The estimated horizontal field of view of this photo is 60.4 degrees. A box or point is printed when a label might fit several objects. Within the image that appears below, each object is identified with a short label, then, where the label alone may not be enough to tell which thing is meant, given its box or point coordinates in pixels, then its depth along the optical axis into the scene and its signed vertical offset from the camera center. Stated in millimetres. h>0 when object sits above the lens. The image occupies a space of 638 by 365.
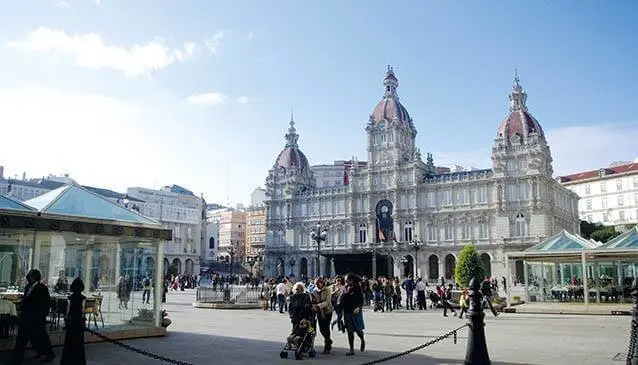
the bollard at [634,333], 7610 -901
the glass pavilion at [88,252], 11742 +462
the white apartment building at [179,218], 80062 +7910
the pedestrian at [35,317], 9203 -780
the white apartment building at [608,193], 75062 +10726
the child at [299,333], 9977 -1134
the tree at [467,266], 37344 +245
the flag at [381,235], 65581 +4159
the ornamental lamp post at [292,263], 72938 +972
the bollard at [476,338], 7738 -961
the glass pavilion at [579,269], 22656 +12
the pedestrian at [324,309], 10812 -763
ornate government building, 56219 +7564
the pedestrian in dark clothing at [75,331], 8180 -890
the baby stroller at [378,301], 23203 -1308
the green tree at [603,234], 65938 +4178
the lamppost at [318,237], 36569 +2231
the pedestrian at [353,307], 10711 -718
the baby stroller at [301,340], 9945 -1254
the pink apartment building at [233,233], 107000 +7363
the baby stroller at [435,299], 25547 -1354
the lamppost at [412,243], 61312 +2960
